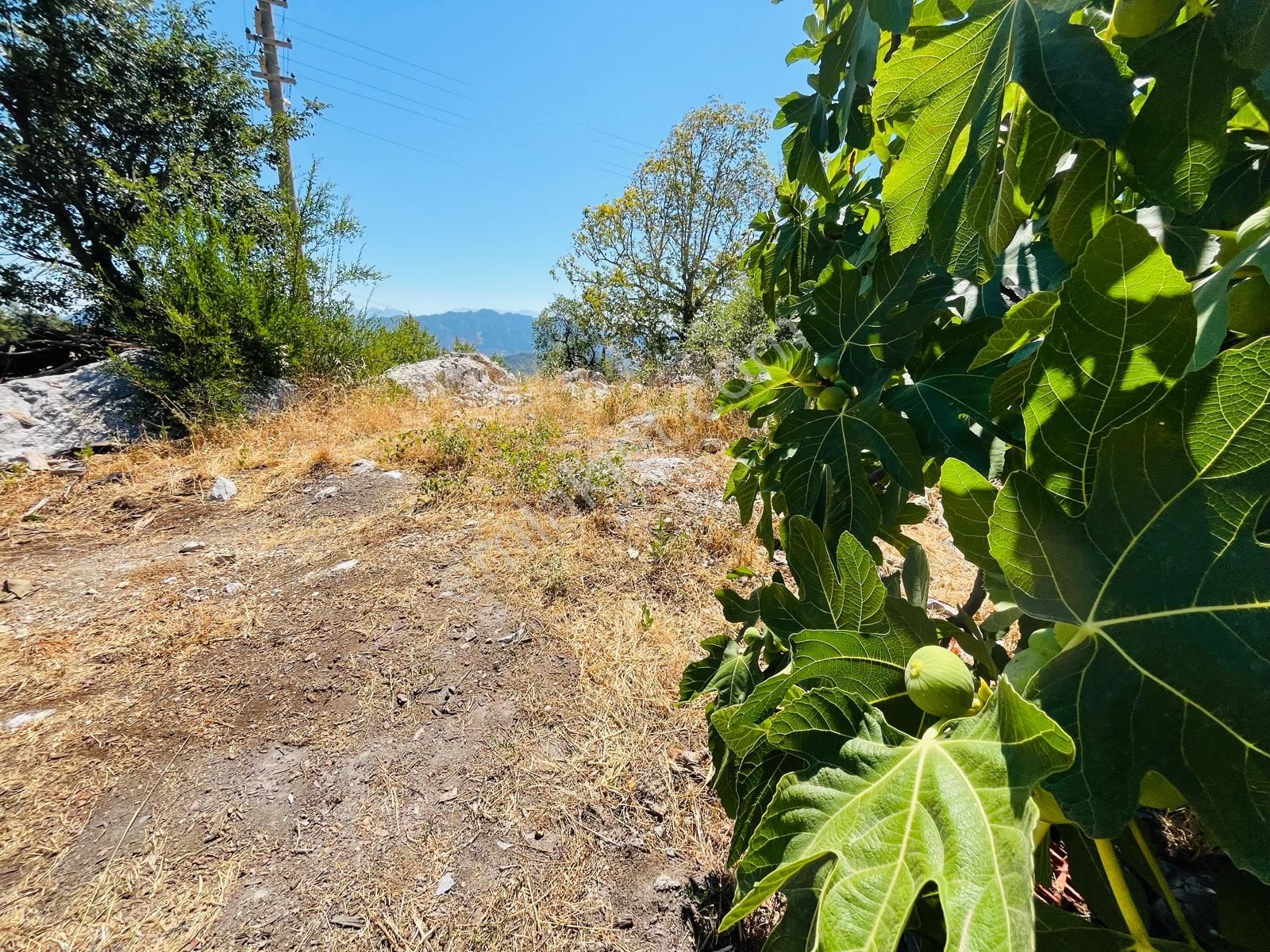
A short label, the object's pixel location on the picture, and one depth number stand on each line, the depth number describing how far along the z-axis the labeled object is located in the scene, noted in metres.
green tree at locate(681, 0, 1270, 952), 0.35
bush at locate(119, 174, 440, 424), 4.77
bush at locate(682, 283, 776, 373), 6.52
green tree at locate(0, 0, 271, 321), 5.78
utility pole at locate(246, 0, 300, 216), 7.22
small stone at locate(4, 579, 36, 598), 2.77
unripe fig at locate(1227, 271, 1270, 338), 0.41
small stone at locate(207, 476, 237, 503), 3.93
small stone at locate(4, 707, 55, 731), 2.00
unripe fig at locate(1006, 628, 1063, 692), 0.42
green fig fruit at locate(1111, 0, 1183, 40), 0.49
